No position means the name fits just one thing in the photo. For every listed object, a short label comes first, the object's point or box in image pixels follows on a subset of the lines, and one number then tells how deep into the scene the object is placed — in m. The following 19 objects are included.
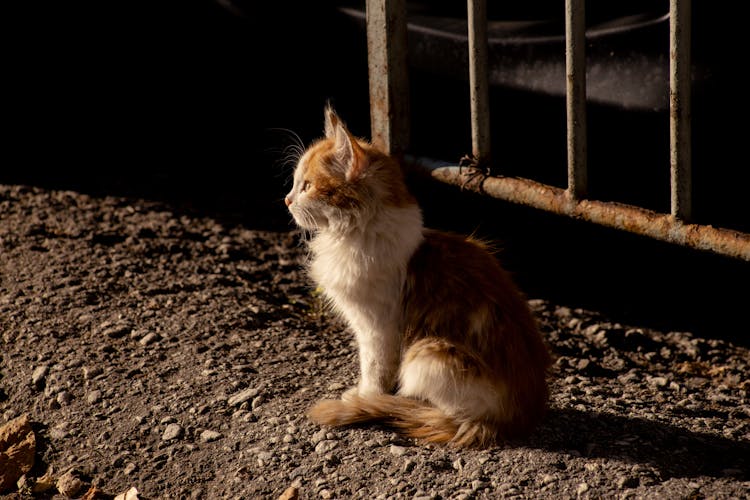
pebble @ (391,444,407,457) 5.82
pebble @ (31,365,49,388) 6.88
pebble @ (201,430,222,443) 6.17
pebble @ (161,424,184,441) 6.23
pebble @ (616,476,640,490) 5.46
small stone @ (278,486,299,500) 5.50
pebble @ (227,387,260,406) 6.54
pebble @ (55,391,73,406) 6.66
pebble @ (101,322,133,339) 7.44
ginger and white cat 5.84
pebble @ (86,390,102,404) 6.65
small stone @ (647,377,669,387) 7.16
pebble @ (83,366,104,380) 6.92
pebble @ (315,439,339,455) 5.93
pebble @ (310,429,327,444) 6.02
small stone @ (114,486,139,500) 5.72
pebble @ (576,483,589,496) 5.41
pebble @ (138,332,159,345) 7.36
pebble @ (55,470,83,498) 5.86
